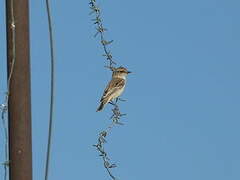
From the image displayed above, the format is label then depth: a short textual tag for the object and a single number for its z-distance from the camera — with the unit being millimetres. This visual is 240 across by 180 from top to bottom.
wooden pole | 7895
